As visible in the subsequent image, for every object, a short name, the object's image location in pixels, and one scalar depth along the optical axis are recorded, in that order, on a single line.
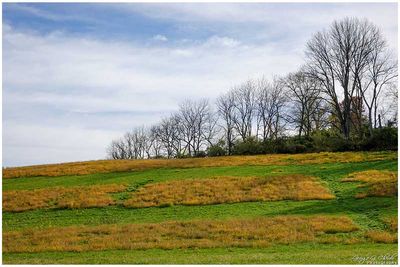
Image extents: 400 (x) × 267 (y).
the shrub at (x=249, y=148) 68.25
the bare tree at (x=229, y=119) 94.50
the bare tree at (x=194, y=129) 104.38
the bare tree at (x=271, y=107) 90.50
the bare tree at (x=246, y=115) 94.44
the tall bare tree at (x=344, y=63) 66.44
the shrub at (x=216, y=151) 77.62
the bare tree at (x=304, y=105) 74.56
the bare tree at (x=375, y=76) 66.19
